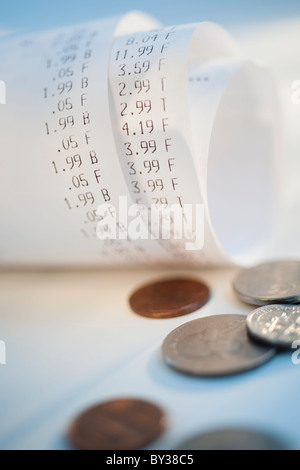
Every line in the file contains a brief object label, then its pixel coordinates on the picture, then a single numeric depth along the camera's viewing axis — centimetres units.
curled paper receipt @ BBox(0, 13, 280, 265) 14
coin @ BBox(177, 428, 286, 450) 10
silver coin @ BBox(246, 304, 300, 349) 12
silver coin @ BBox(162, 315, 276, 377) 12
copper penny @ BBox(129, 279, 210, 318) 15
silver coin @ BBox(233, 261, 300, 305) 15
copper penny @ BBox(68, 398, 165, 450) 10
